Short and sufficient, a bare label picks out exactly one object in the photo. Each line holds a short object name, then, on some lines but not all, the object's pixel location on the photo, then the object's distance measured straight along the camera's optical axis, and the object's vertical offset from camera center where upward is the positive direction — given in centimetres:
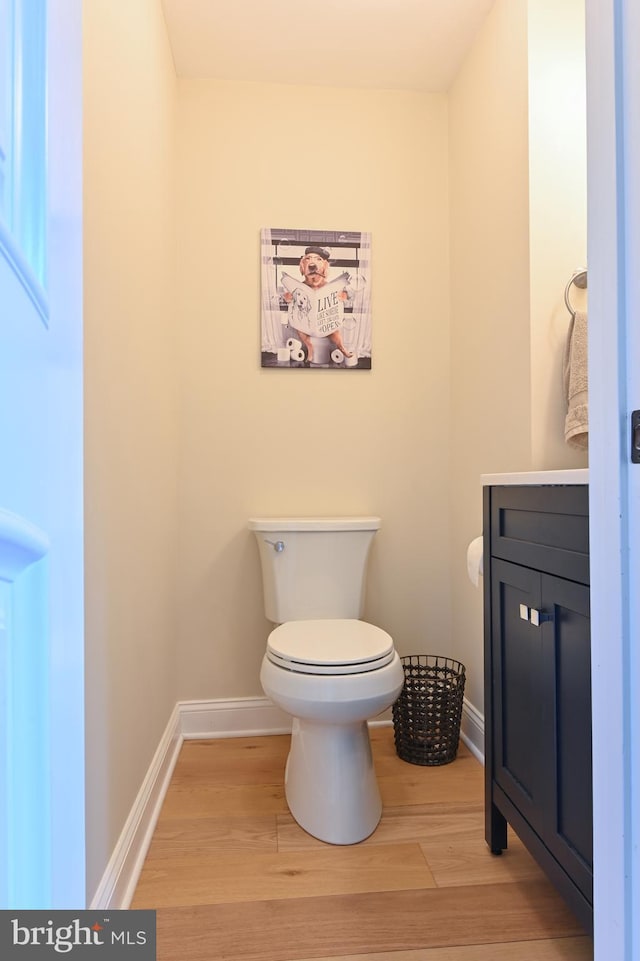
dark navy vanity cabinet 97 -40
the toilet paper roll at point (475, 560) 148 -20
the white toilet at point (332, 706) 138 -55
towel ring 153 +57
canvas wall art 210 +72
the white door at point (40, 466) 37 +2
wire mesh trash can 183 -79
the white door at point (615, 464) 59 +2
